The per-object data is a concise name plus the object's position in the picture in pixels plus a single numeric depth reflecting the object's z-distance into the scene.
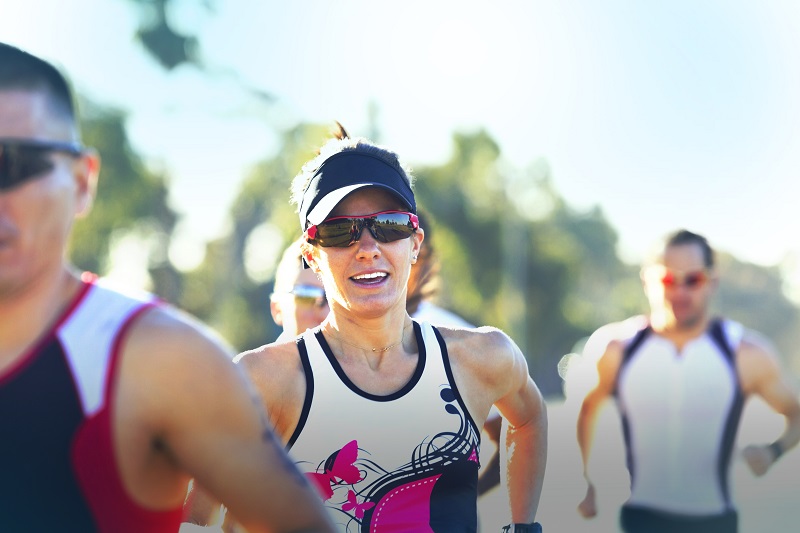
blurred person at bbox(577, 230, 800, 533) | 5.73
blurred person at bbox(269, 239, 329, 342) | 5.43
